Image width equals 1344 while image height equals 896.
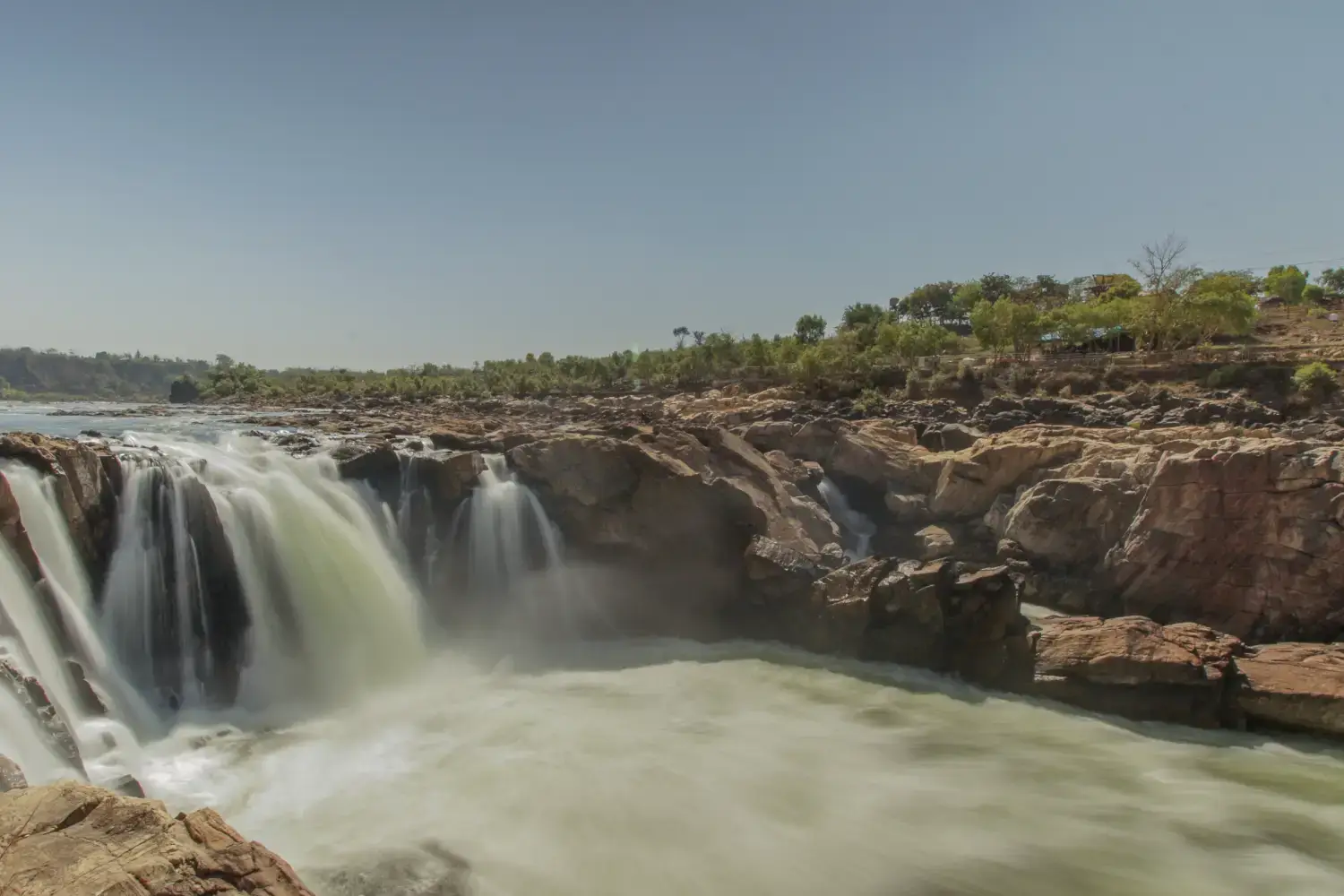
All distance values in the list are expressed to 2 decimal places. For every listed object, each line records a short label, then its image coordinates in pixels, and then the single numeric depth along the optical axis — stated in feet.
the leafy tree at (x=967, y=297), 249.34
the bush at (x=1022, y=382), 128.57
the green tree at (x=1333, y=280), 240.32
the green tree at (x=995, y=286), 284.00
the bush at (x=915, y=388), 141.28
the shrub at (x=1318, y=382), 97.71
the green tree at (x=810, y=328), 248.93
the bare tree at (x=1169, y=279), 145.48
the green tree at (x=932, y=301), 297.33
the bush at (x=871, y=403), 119.85
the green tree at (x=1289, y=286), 209.56
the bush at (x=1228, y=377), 110.01
